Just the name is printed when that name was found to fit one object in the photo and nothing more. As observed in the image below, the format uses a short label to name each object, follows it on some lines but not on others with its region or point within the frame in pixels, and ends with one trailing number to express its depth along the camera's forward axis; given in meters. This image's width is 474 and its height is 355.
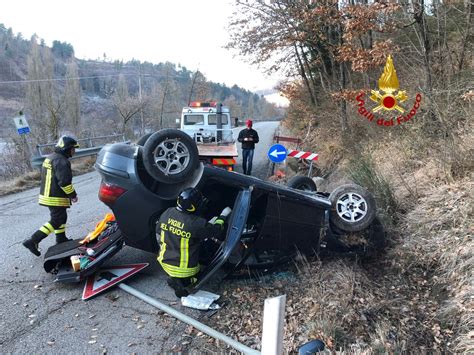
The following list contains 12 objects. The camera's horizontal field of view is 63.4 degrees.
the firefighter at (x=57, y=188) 5.11
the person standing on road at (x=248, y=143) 11.84
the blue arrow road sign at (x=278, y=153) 9.09
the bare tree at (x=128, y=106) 29.33
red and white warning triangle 4.17
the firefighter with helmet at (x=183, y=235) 3.73
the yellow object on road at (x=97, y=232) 4.69
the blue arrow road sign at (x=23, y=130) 13.82
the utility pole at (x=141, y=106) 31.26
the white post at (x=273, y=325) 1.84
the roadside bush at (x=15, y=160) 19.67
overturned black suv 3.98
